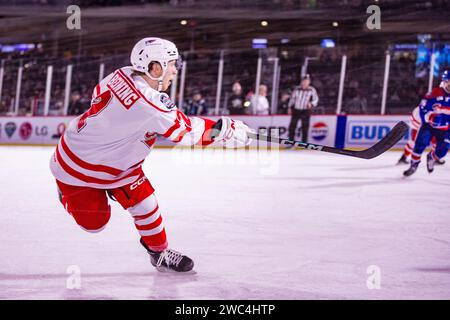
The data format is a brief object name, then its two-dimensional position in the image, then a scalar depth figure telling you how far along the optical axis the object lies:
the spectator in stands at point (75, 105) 11.52
